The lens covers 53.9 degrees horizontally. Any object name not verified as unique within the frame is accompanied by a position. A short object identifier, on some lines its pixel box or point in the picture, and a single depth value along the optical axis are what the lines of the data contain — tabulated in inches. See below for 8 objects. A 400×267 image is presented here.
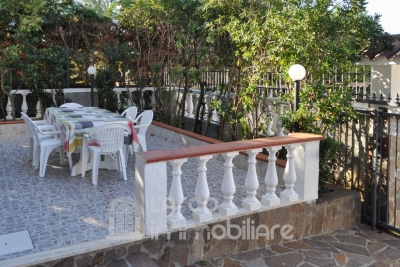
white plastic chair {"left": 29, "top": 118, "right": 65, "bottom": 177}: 229.5
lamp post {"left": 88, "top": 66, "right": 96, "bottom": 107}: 388.8
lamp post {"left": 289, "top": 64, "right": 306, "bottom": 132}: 188.2
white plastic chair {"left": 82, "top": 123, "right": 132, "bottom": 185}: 210.8
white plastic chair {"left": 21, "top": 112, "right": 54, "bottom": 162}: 245.9
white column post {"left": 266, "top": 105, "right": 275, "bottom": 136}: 265.0
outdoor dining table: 219.5
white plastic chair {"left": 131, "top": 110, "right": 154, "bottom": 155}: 266.5
